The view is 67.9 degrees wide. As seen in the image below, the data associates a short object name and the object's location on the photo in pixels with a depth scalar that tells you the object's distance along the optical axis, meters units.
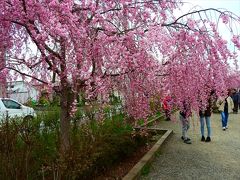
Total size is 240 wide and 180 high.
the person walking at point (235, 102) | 12.72
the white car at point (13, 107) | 7.57
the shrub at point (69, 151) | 2.21
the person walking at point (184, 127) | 5.50
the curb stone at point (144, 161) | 3.19
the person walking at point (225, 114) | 7.58
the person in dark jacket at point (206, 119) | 5.60
